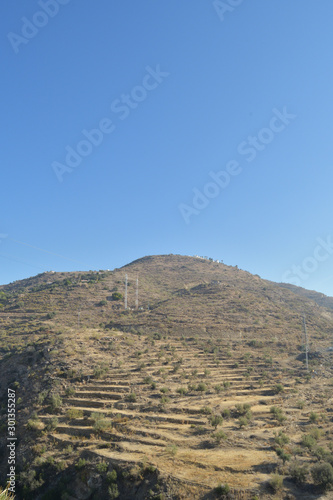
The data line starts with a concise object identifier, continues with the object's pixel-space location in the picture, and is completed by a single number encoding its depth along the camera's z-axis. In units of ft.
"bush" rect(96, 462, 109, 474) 50.12
